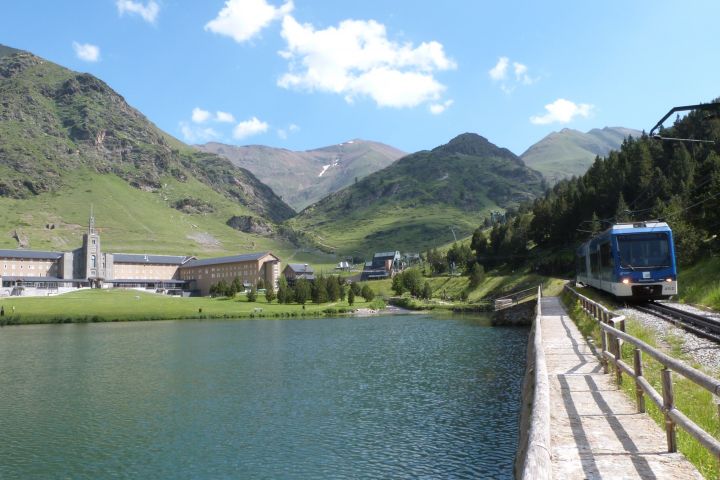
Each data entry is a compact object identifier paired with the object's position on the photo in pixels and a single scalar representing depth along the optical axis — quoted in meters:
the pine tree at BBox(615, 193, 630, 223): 110.62
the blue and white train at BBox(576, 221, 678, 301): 38.69
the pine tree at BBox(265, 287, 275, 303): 162.00
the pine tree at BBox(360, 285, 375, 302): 163.93
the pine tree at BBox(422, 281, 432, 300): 158.59
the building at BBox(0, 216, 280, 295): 192.88
